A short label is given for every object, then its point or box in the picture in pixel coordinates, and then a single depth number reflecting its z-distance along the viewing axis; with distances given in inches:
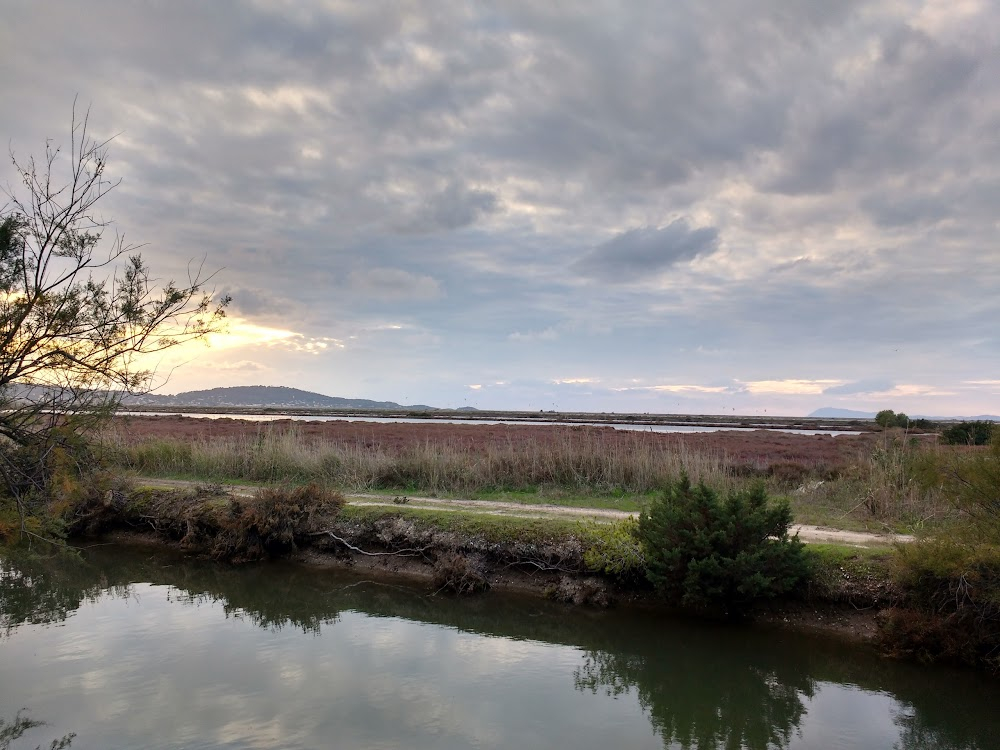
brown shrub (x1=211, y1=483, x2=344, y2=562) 548.7
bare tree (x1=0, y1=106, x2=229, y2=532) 285.9
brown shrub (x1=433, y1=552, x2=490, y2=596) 465.4
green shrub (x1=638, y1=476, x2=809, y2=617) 388.2
